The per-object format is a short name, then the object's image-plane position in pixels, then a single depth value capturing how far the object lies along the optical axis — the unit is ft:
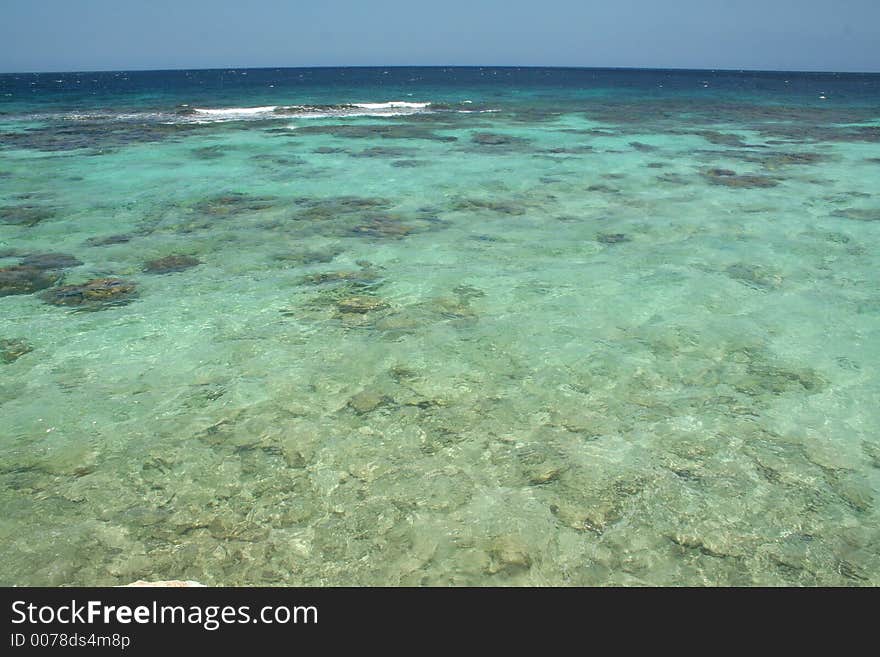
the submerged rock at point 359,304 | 24.81
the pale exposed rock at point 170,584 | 10.63
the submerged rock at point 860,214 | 39.73
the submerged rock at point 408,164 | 55.98
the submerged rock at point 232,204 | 40.42
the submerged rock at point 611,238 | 34.17
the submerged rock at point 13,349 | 20.63
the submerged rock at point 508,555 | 12.43
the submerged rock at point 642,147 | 66.40
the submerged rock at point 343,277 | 28.02
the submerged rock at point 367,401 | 18.03
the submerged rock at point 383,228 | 35.45
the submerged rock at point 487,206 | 40.78
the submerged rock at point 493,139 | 73.10
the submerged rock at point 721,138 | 72.43
